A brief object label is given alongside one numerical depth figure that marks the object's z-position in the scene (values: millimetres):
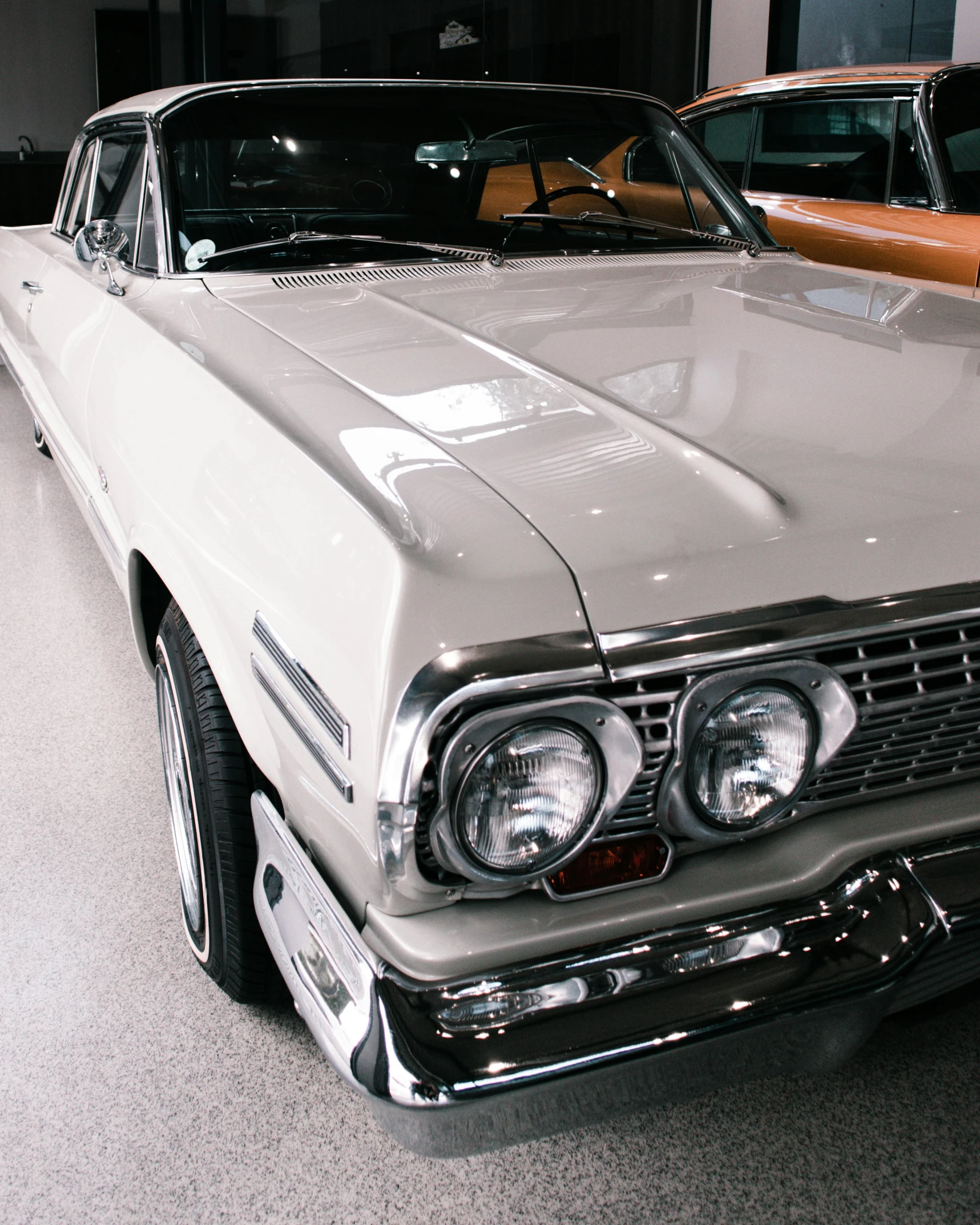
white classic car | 1002
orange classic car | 3818
